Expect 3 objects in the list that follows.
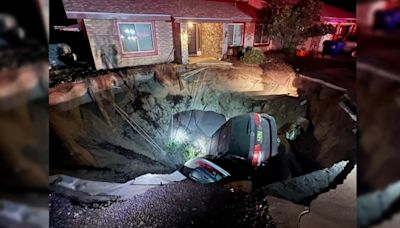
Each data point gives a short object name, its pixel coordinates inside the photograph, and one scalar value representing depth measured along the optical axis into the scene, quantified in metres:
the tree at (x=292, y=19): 13.20
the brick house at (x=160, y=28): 10.05
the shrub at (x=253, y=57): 12.80
